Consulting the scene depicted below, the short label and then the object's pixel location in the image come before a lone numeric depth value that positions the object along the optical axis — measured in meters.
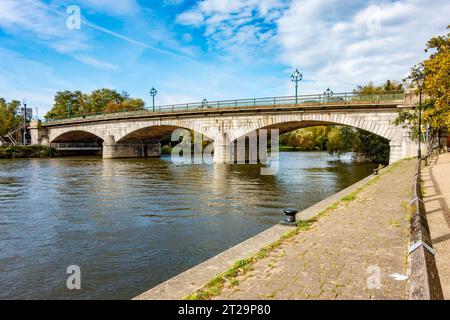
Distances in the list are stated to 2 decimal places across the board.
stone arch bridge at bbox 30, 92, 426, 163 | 30.22
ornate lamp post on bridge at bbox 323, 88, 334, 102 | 30.85
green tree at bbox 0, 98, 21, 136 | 82.75
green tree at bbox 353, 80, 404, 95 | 58.65
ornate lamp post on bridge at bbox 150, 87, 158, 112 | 51.11
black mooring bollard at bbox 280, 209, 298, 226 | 8.45
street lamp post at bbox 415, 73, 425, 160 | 19.90
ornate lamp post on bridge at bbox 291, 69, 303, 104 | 37.02
